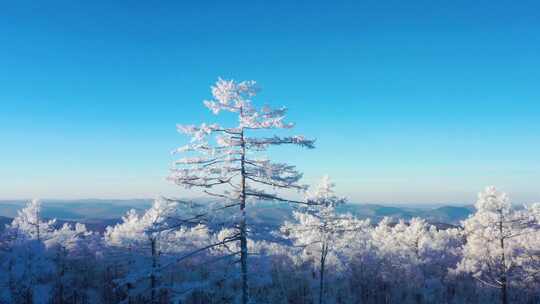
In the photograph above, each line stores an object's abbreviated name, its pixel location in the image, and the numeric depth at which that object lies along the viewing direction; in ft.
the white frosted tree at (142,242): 105.70
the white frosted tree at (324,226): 103.45
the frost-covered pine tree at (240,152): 48.08
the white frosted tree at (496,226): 102.89
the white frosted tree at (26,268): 103.40
